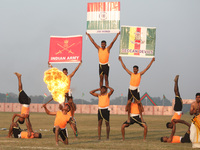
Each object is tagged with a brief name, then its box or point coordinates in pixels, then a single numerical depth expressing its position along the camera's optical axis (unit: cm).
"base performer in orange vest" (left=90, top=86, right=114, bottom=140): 1769
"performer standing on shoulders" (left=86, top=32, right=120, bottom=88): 1966
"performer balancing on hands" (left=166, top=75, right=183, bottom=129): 1700
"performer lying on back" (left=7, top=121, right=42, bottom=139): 1786
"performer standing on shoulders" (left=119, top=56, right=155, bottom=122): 1797
